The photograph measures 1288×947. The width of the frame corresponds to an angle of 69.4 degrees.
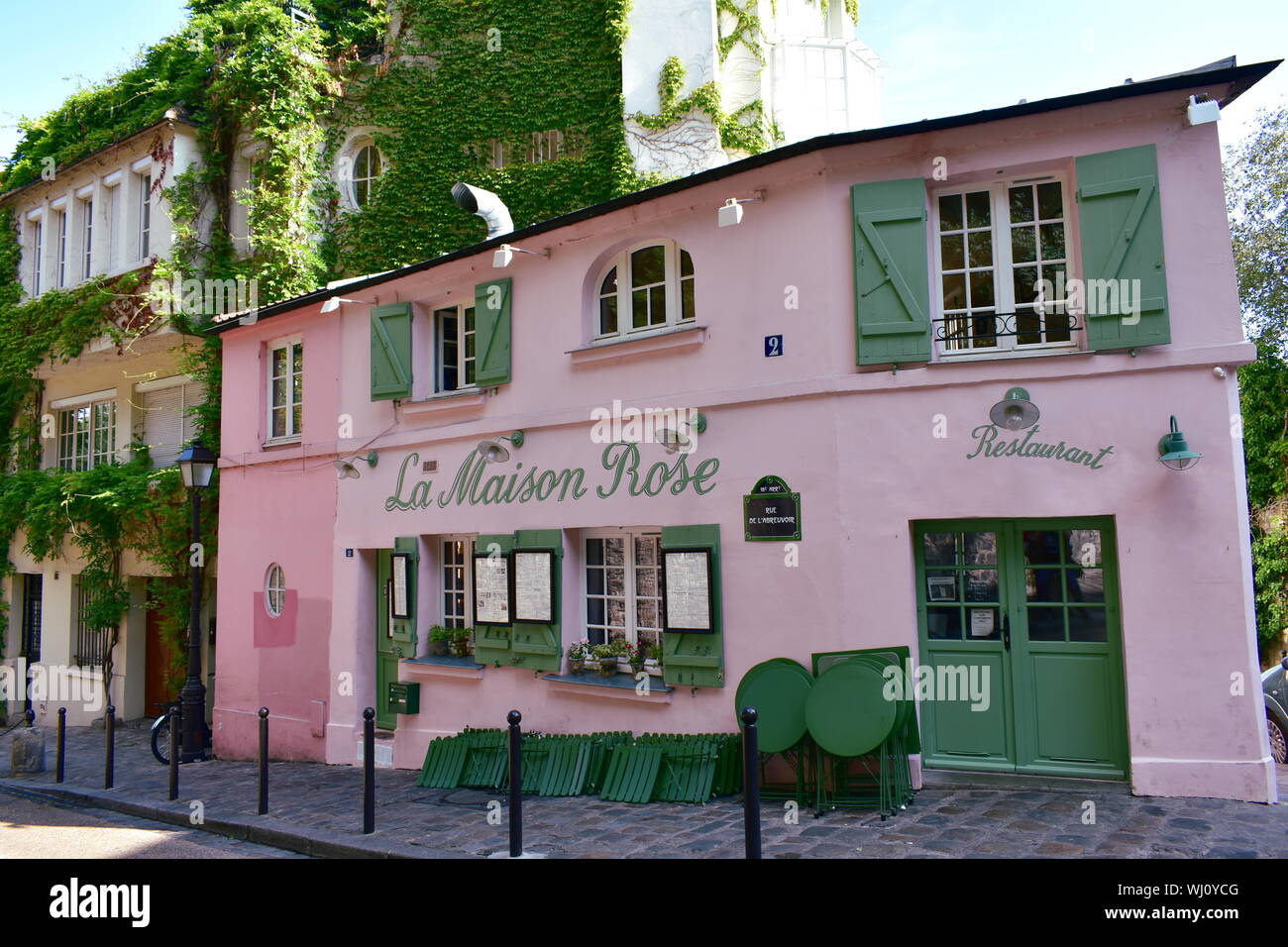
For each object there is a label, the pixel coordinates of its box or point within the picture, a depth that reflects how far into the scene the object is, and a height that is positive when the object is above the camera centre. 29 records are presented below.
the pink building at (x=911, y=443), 6.86 +1.03
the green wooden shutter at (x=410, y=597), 10.60 -0.24
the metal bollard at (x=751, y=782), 5.38 -1.25
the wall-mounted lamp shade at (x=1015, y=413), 7.05 +1.12
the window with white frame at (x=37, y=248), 18.05 +6.56
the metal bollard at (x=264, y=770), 8.31 -1.70
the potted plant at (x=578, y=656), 9.08 -0.81
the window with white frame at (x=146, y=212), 15.70 +6.26
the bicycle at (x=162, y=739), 11.98 -2.14
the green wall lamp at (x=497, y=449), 9.59 +1.29
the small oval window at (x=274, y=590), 12.43 -0.14
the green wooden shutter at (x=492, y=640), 9.70 -0.69
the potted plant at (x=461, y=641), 10.38 -0.74
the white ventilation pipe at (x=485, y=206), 11.54 +4.59
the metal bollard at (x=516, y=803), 6.32 -1.56
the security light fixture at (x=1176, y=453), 6.63 +0.75
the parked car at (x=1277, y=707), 9.64 -1.57
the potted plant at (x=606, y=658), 8.89 -0.82
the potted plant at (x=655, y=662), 8.69 -0.86
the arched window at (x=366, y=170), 15.44 +6.77
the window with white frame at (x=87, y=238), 16.89 +6.32
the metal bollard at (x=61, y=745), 10.84 -1.88
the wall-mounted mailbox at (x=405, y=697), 10.38 -1.35
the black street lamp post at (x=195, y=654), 12.27 -0.96
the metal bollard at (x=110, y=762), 10.22 -1.97
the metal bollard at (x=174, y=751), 9.40 -1.71
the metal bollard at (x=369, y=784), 7.28 -1.62
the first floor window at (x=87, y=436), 17.05 +2.79
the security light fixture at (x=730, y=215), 7.90 +3.00
